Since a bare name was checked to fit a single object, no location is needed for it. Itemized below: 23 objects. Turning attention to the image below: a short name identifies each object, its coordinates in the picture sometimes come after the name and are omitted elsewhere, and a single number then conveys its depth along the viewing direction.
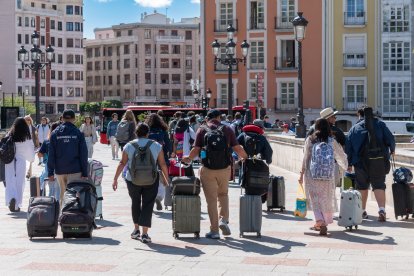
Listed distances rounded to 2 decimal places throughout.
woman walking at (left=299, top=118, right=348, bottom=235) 11.43
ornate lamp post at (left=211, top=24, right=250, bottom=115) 31.23
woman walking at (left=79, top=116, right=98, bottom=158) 25.16
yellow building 57.75
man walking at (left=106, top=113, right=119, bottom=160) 30.89
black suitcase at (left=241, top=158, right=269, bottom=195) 11.71
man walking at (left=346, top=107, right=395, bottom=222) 12.77
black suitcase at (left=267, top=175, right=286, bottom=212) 14.20
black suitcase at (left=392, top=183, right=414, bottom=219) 12.67
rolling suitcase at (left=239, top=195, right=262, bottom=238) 11.19
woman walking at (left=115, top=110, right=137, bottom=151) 20.55
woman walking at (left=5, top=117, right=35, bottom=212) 14.30
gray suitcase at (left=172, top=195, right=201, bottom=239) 11.00
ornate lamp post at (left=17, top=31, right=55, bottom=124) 32.25
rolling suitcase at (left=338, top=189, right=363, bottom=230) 11.84
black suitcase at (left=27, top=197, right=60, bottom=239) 10.91
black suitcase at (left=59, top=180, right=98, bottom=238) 10.95
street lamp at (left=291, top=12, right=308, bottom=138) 22.94
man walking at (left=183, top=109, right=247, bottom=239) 10.99
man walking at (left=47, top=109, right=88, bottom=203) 11.79
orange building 59.09
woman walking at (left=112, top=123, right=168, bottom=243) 10.71
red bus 52.17
